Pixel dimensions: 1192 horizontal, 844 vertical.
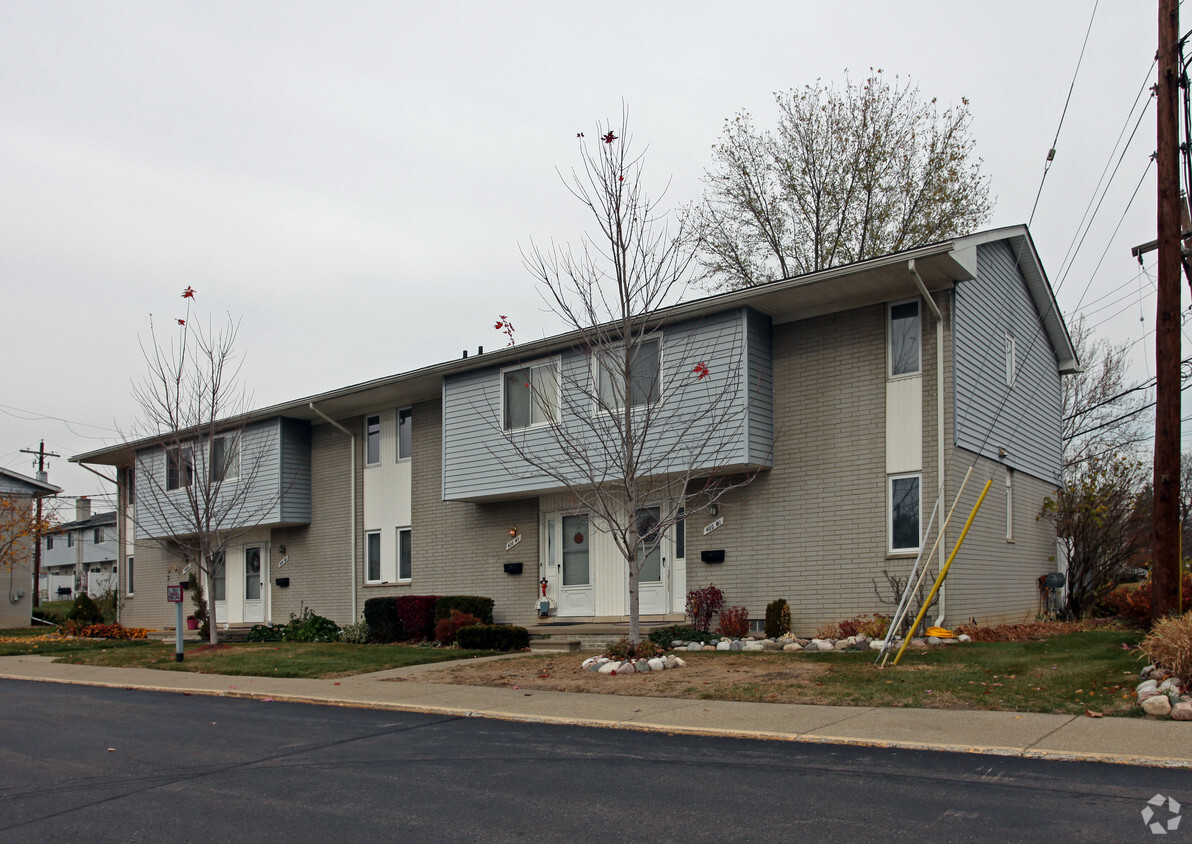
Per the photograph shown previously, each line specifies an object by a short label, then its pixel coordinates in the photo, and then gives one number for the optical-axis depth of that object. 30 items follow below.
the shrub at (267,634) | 23.00
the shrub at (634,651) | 13.41
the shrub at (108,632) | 25.19
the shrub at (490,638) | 17.89
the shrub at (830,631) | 14.97
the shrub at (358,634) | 21.52
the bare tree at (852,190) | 27.30
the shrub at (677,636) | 15.73
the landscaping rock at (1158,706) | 8.34
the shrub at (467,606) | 19.89
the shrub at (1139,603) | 15.01
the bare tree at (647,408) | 13.82
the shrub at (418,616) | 20.20
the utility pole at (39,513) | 35.36
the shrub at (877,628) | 14.59
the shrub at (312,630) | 22.67
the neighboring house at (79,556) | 64.12
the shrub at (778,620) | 15.67
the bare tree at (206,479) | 20.39
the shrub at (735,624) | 16.09
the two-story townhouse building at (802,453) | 15.29
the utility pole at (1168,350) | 12.27
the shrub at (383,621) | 20.75
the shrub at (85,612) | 31.95
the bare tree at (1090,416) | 29.91
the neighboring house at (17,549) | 33.65
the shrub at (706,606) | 16.69
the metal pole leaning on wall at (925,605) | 11.39
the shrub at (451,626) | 18.84
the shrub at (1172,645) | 8.93
